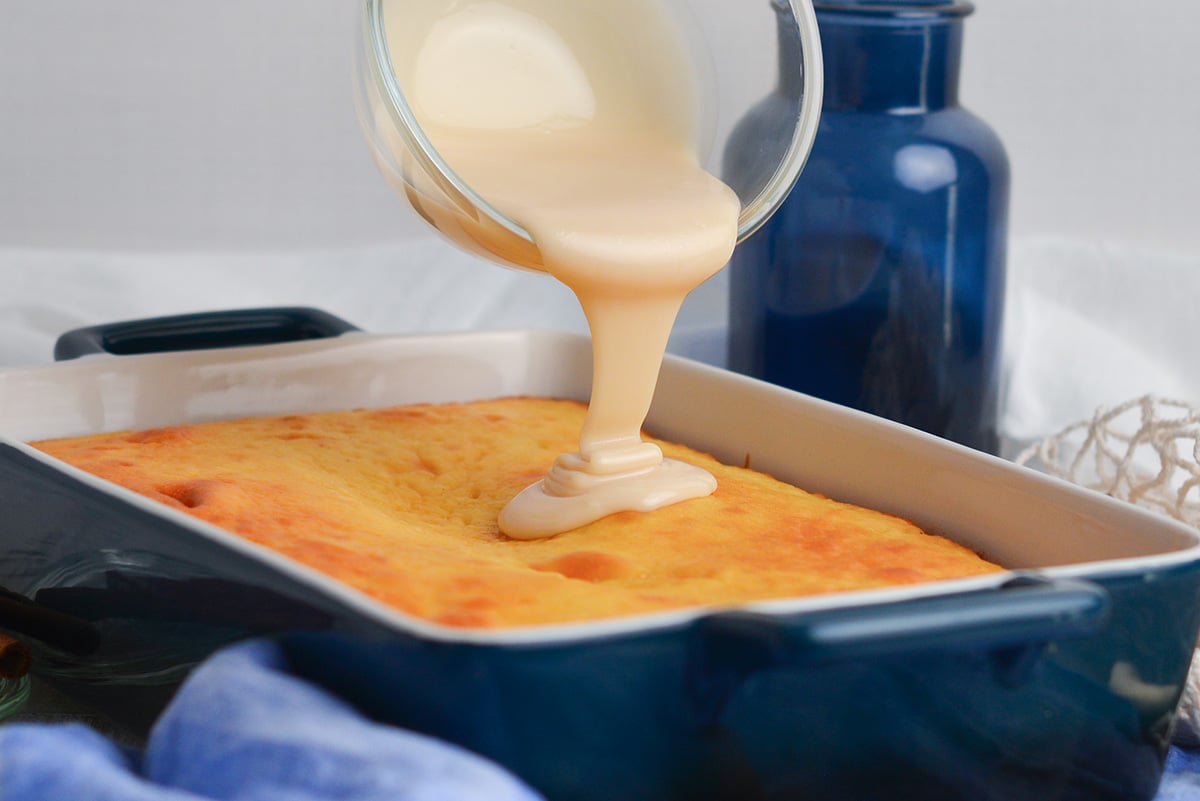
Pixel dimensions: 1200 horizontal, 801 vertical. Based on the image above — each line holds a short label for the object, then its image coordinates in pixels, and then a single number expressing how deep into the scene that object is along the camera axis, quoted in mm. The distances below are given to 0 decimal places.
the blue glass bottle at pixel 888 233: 1177
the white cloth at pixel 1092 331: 1260
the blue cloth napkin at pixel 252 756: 861
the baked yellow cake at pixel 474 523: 933
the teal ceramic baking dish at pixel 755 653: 872
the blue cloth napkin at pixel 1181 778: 952
